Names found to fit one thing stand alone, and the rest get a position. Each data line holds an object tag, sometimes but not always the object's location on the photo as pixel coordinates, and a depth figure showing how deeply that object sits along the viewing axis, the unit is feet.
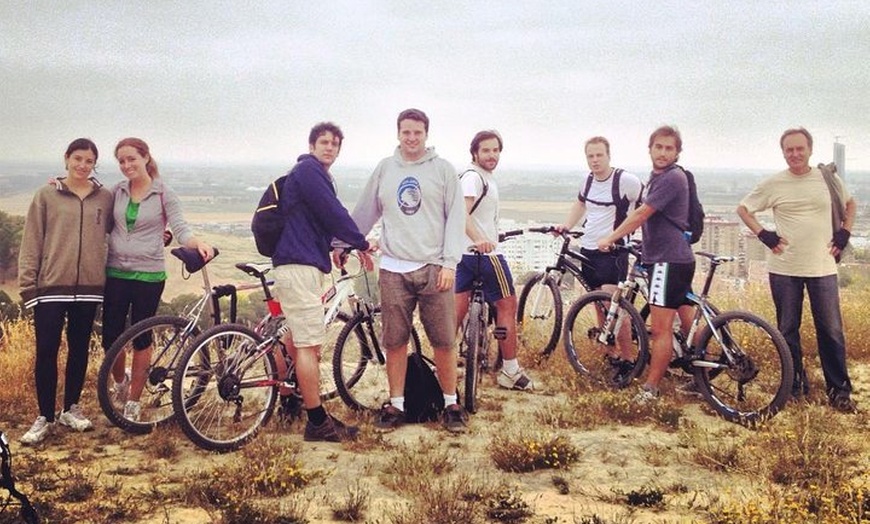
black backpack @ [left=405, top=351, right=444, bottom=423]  17.49
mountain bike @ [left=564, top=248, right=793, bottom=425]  17.02
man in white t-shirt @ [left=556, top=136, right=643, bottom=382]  20.98
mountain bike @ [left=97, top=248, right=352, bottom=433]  15.87
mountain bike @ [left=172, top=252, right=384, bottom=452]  15.26
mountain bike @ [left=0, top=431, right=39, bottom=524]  9.51
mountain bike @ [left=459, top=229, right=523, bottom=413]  17.95
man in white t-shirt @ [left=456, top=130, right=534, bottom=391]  19.12
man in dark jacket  15.14
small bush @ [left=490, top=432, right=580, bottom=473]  14.06
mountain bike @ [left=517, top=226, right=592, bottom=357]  22.76
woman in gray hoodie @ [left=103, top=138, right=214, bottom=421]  16.78
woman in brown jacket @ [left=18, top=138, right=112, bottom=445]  16.10
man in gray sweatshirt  16.02
